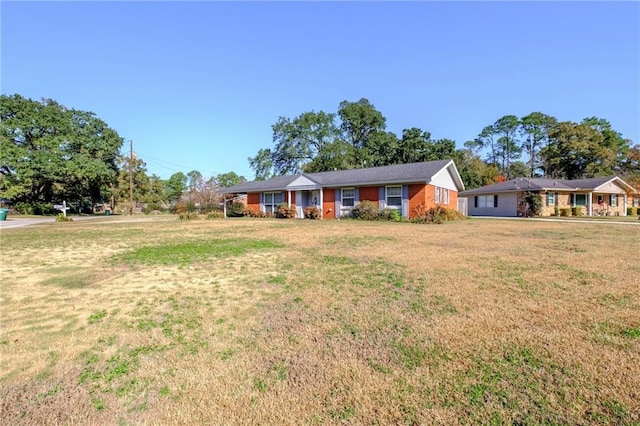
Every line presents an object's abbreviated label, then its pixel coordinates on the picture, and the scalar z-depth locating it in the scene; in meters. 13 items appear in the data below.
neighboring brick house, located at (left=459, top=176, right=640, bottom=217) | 29.62
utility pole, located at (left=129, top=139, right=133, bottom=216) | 36.29
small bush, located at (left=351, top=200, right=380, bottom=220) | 21.83
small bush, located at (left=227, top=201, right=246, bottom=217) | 29.36
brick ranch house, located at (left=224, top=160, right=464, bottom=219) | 21.42
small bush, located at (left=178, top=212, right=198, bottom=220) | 23.77
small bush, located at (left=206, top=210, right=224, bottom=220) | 26.02
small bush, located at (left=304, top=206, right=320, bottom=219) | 24.42
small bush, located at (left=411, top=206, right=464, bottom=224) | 19.33
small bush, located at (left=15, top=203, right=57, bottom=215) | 32.12
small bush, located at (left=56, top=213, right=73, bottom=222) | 21.81
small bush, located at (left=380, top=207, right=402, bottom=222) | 20.96
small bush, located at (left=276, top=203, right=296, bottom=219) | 26.03
